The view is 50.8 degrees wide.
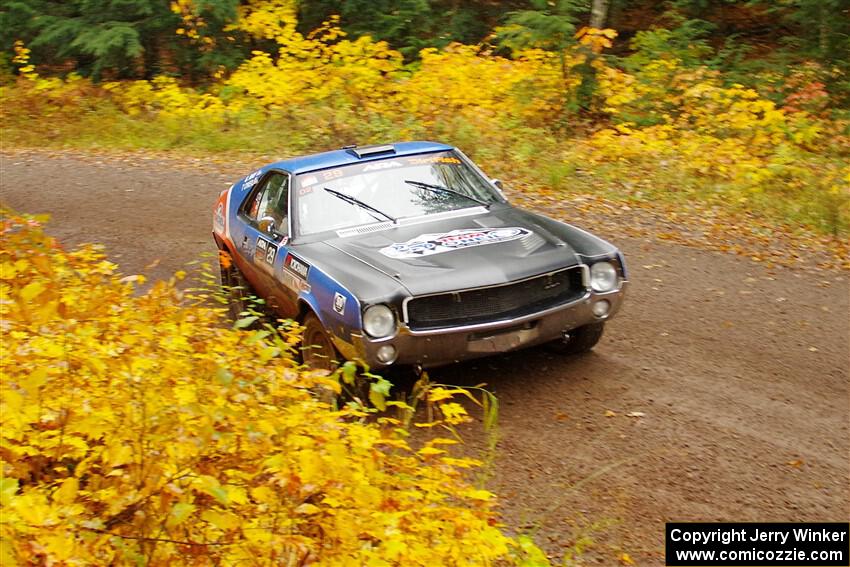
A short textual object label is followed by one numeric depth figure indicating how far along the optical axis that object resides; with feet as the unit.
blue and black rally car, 19.26
